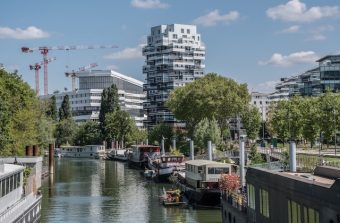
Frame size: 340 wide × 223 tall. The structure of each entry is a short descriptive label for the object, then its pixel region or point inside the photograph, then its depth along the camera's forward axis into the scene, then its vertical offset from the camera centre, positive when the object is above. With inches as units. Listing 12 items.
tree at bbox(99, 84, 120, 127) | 7752.5 +638.8
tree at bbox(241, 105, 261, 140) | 6378.0 +180.2
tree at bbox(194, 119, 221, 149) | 4753.9 +56.2
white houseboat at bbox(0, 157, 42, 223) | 1606.2 -175.7
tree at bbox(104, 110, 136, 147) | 7691.9 +279.3
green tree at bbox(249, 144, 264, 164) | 3710.4 -114.0
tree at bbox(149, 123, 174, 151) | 6108.8 +58.2
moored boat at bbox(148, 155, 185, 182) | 3668.8 -167.0
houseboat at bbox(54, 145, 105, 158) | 7701.8 -177.7
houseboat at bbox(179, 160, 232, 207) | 2428.6 -187.0
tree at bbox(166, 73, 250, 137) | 5093.5 +341.8
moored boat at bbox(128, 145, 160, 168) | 5252.0 -133.8
